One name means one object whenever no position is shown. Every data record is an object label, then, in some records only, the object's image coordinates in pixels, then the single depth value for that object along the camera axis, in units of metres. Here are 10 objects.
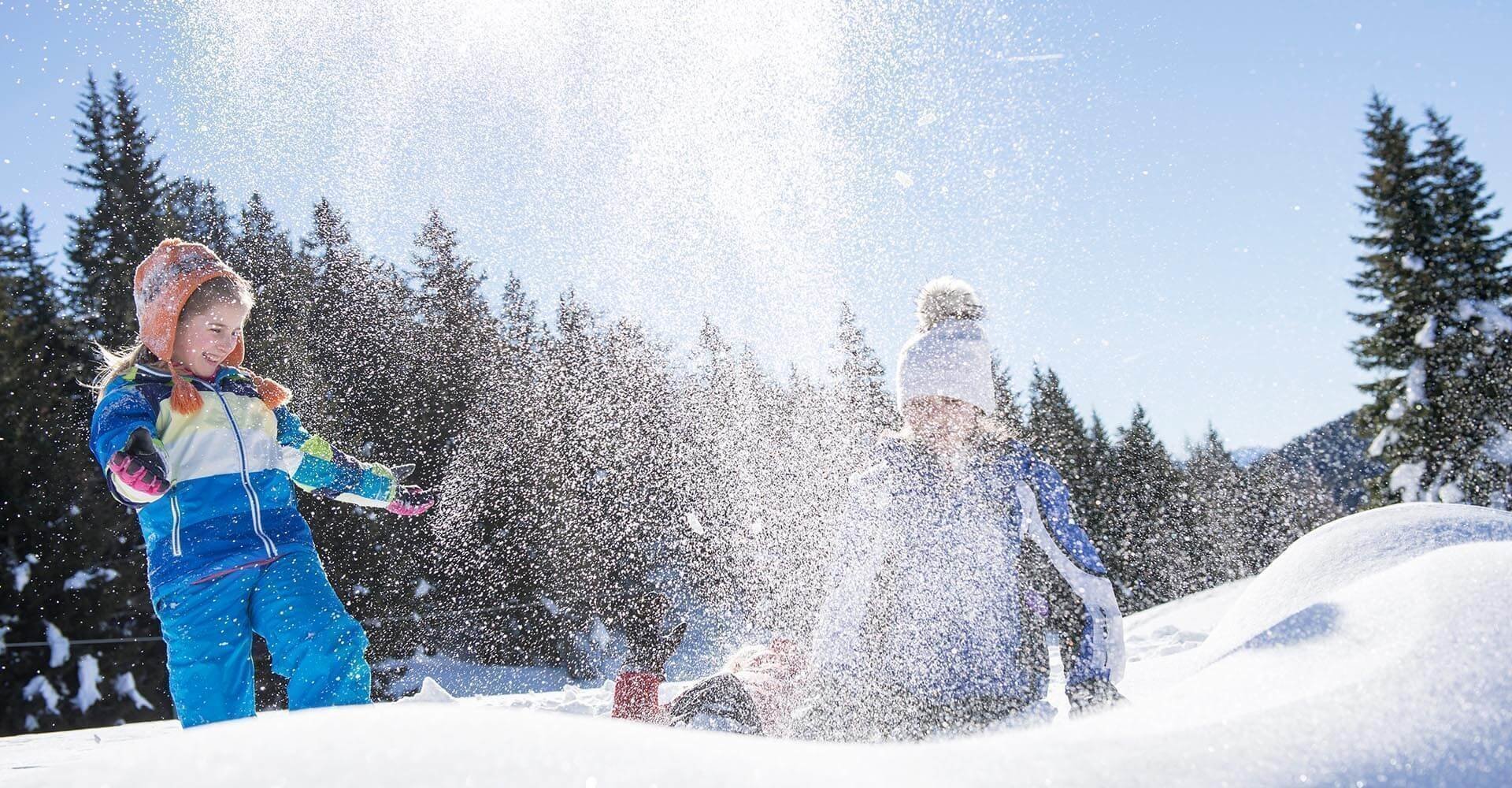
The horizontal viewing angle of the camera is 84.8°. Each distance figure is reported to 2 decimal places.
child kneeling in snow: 2.22
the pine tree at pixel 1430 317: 15.66
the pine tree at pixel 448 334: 17.48
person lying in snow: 2.45
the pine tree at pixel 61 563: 10.77
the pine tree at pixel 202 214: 20.25
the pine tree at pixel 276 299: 13.35
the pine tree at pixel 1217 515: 42.50
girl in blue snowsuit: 2.75
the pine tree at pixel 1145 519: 31.77
